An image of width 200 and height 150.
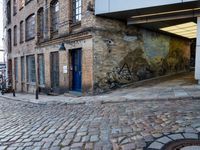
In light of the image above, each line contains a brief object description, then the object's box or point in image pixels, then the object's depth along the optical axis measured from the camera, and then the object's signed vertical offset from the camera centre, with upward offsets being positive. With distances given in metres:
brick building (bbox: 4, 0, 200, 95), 7.55 +1.64
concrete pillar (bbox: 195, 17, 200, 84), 7.18 +0.52
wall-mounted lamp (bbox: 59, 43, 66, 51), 8.62 +1.21
